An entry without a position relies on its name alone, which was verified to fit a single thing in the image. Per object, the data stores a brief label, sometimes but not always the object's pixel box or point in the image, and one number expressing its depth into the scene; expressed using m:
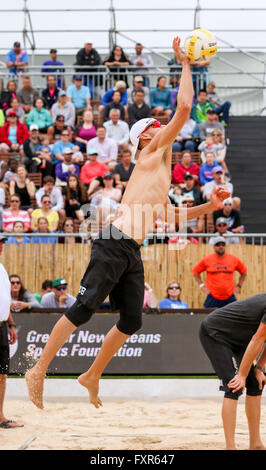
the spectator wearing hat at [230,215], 13.05
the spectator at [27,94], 16.66
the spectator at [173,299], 11.34
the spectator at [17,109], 16.06
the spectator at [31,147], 14.88
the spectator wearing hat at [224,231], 12.31
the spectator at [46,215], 12.80
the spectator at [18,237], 12.20
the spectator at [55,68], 17.33
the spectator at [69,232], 12.24
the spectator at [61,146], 14.96
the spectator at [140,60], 17.17
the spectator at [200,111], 16.08
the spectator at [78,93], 16.59
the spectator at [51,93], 16.42
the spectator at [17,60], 17.27
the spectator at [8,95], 16.45
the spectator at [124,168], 14.09
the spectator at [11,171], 14.55
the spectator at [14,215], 12.69
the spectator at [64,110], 15.98
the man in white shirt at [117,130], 15.25
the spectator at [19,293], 11.02
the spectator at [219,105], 16.28
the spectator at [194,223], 12.90
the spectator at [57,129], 15.59
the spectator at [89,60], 17.16
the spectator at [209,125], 15.30
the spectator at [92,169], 14.13
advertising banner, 10.62
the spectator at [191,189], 13.55
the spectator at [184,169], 14.23
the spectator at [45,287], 11.80
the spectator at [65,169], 14.36
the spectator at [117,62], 16.92
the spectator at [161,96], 16.09
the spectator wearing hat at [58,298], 11.27
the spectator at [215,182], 13.59
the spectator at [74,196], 13.28
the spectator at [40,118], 15.78
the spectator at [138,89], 15.75
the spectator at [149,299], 11.55
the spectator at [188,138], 15.12
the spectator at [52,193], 13.39
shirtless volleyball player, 5.69
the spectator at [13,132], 15.61
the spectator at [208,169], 14.13
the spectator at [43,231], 12.23
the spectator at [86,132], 15.44
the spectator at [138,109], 15.42
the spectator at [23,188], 13.87
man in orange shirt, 11.61
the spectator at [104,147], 14.84
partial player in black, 6.43
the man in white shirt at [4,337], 8.11
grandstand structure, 15.59
